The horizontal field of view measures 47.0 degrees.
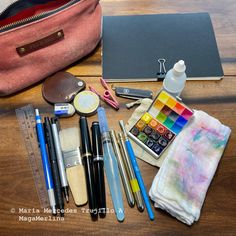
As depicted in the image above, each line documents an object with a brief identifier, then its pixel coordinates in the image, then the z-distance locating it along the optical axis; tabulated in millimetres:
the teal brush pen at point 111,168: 471
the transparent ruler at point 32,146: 485
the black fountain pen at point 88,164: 465
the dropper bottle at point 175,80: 496
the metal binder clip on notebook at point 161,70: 583
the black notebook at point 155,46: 593
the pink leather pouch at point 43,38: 514
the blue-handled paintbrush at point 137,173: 467
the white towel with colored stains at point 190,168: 461
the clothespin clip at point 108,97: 560
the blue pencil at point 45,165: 471
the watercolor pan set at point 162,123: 521
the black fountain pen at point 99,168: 468
